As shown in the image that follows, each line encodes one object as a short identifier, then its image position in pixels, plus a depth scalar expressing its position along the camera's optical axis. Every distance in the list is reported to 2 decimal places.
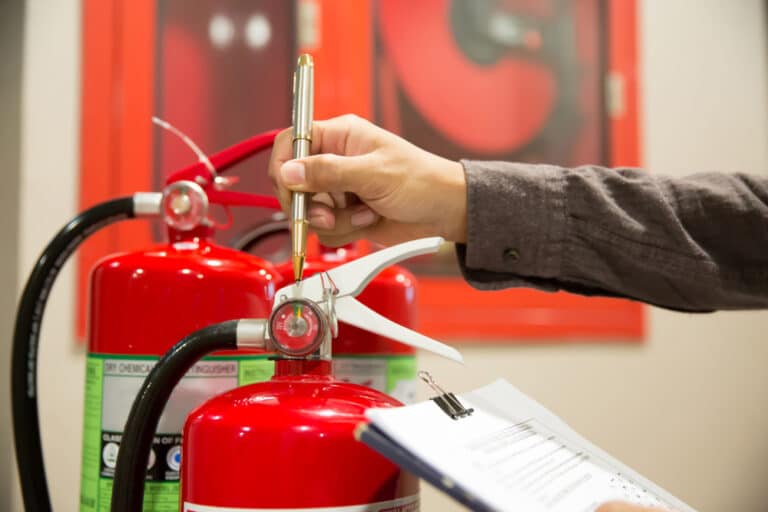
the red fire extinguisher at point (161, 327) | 0.47
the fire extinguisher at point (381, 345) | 0.61
